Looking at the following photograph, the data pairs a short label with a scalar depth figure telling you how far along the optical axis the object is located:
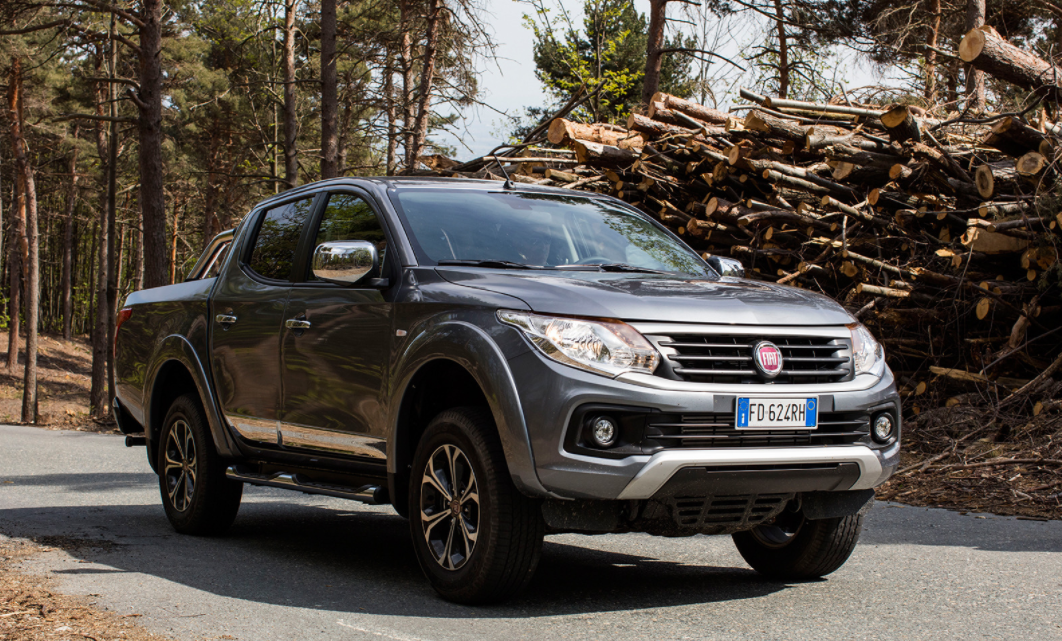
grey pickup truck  4.20
